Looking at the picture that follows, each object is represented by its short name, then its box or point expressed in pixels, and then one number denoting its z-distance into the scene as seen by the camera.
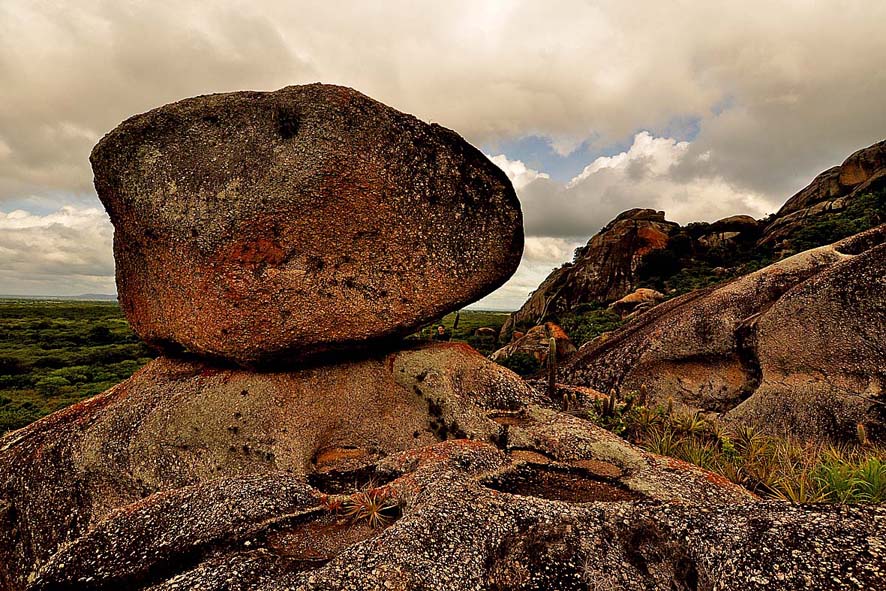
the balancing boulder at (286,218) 9.32
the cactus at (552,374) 12.84
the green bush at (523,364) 27.12
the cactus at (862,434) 11.10
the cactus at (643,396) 14.53
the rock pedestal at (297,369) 6.70
